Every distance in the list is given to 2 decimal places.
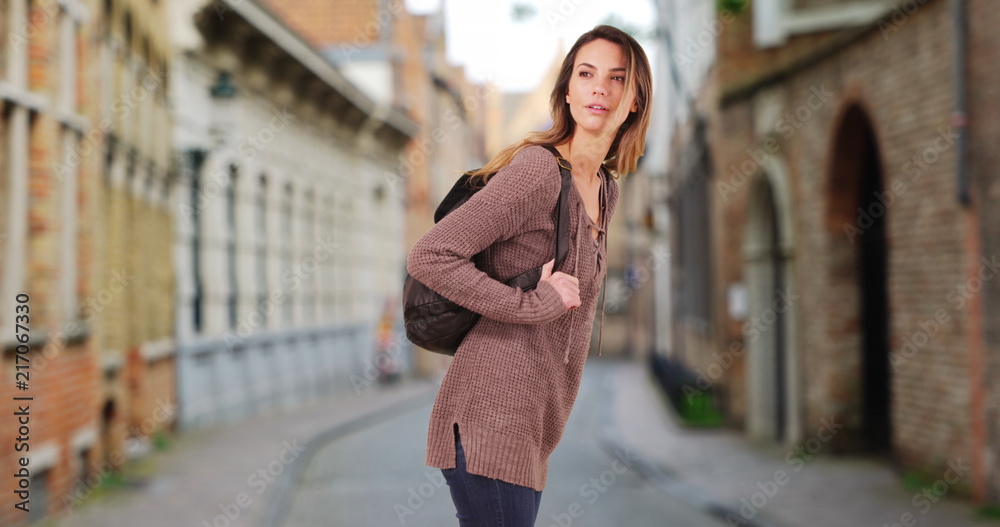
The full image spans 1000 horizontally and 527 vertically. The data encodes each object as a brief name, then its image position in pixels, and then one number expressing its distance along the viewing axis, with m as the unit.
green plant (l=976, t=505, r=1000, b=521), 7.95
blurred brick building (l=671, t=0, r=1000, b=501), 8.50
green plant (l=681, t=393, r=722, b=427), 15.39
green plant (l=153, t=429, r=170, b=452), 13.37
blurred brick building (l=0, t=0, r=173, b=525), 7.94
